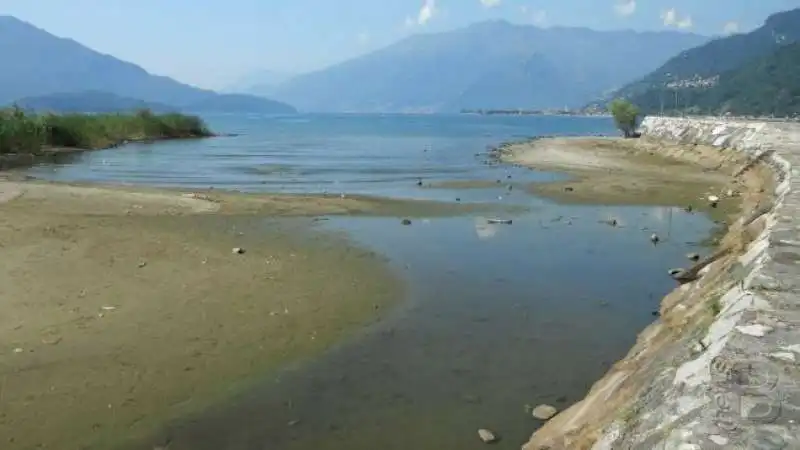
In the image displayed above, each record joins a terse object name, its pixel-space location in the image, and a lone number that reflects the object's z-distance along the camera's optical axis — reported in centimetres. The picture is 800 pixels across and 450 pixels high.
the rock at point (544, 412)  831
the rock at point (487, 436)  775
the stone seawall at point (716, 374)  491
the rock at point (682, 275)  1463
